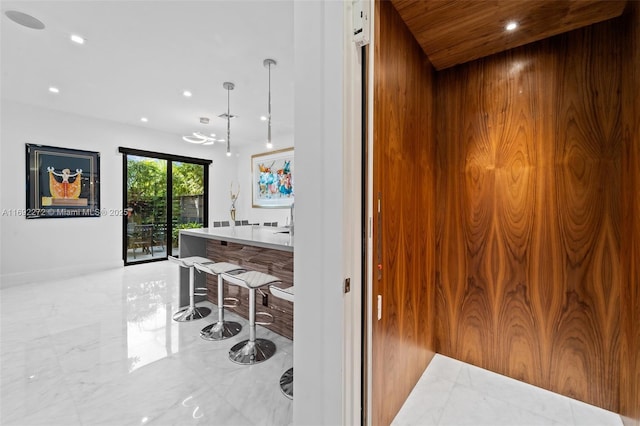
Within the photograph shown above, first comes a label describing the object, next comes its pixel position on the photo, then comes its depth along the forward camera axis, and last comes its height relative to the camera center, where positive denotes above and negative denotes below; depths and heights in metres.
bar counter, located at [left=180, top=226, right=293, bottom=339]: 2.51 -0.49
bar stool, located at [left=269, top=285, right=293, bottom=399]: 1.81 -1.18
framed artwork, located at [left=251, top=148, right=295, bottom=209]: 6.02 +0.76
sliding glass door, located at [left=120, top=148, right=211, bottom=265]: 5.44 +0.25
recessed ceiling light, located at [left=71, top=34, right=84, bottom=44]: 2.57 +1.65
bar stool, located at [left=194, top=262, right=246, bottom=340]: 2.54 -1.10
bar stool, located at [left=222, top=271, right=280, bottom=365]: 2.17 -1.09
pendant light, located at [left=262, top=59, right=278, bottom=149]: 2.99 +1.65
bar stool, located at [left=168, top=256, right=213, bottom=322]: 2.93 -1.03
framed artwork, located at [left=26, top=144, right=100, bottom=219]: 4.32 +0.51
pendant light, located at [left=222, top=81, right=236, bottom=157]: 3.50 +1.64
